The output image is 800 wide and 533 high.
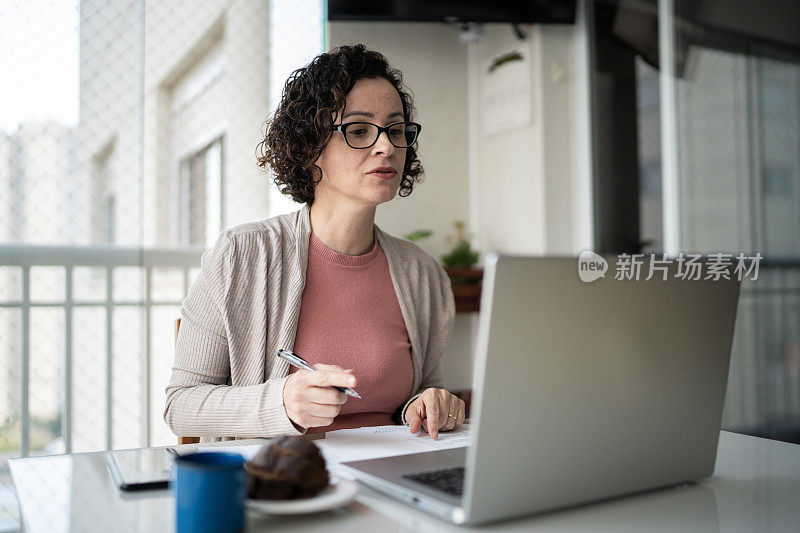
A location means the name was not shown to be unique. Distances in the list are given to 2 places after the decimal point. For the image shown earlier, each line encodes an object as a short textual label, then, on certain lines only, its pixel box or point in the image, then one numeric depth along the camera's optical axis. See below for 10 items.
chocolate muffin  0.65
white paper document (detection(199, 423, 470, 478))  0.91
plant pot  2.83
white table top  0.65
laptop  0.60
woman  1.20
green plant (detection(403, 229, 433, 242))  2.90
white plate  0.63
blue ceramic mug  0.56
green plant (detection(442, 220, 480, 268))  2.92
